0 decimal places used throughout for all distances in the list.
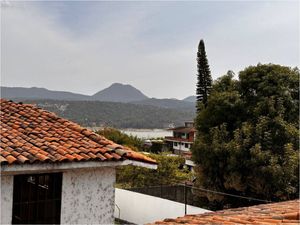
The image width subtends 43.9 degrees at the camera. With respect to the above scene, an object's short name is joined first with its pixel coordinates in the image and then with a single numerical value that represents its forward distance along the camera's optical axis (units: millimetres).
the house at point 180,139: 53584
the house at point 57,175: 5348
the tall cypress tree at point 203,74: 26375
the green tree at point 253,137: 15094
